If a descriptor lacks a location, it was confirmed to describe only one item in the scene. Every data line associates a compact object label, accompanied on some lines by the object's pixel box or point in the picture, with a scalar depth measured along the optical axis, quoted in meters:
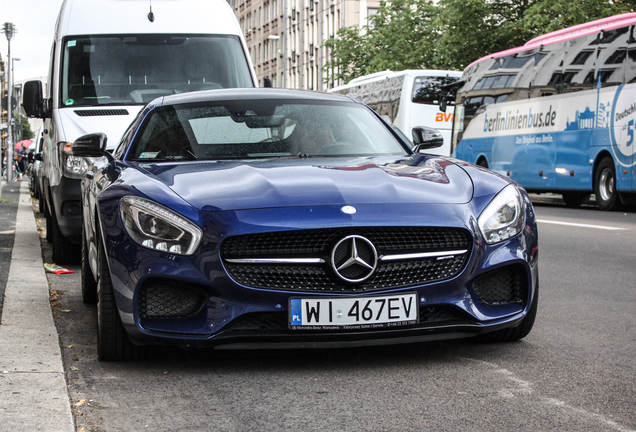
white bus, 31.23
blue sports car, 4.37
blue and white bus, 19.36
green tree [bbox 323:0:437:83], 39.34
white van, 9.34
